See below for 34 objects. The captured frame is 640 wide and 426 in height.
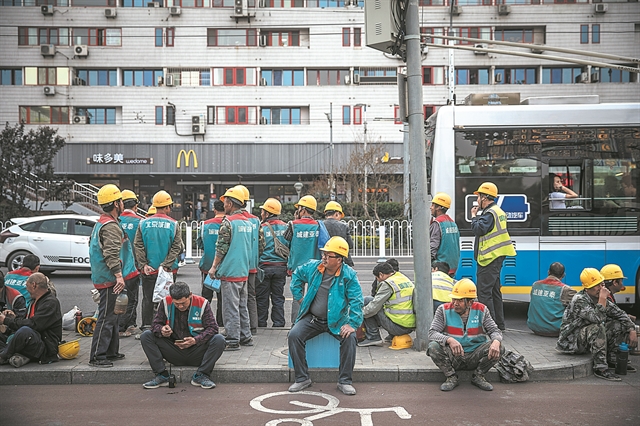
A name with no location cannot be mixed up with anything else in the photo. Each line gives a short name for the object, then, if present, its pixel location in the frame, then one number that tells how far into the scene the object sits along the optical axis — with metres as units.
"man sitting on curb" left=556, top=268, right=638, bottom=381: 7.15
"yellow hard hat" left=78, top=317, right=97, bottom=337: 8.48
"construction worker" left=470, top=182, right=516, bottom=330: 8.66
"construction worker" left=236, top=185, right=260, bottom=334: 8.17
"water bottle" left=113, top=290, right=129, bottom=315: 6.75
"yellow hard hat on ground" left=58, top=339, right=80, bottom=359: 7.02
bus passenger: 9.91
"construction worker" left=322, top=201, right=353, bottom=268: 9.01
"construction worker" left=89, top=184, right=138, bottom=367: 6.84
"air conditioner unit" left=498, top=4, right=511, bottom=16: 40.91
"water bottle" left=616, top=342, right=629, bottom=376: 6.89
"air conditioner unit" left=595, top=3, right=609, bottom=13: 40.22
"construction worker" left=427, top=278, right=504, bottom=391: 6.38
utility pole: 7.60
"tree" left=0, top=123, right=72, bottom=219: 28.45
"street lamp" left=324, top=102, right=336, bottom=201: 36.69
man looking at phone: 6.37
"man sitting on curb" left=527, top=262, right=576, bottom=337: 8.32
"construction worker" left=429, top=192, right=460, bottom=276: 8.83
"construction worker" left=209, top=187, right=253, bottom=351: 7.62
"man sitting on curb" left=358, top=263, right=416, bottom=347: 7.79
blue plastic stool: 6.70
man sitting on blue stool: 6.38
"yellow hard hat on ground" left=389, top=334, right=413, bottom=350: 7.80
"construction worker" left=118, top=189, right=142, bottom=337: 8.38
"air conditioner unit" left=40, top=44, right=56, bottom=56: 41.47
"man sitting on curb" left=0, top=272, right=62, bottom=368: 6.73
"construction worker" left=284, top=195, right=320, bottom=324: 8.79
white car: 15.23
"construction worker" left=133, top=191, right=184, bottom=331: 8.38
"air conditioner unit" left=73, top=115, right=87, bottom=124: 42.69
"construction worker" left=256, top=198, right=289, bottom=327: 9.23
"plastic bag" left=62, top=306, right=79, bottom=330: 8.82
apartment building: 41.69
